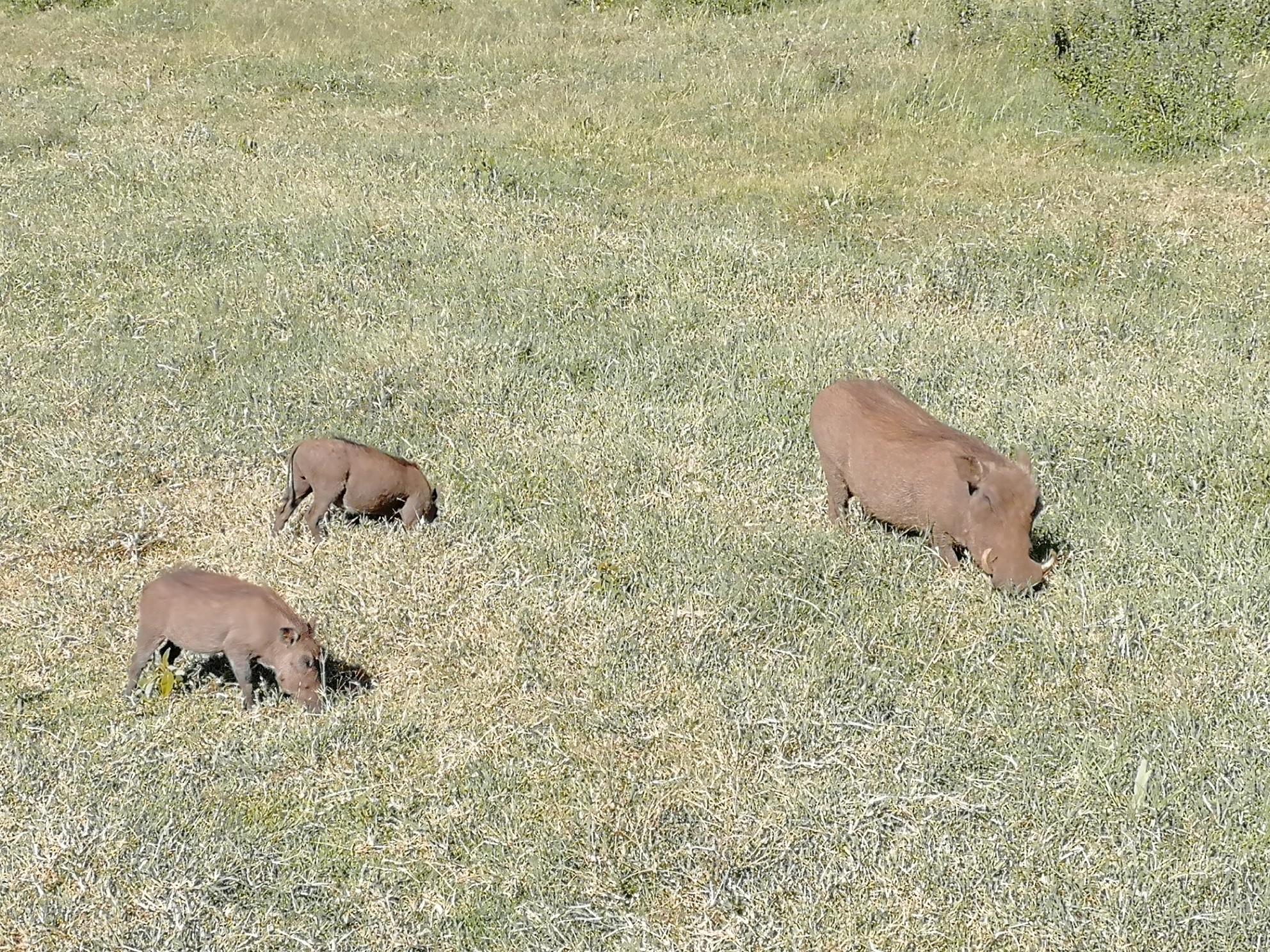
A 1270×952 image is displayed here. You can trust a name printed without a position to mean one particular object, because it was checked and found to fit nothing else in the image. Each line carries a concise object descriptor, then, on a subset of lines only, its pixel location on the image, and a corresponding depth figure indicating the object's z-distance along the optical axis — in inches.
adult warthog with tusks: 485.4
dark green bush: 1047.6
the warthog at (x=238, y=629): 418.9
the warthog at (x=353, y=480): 528.1
